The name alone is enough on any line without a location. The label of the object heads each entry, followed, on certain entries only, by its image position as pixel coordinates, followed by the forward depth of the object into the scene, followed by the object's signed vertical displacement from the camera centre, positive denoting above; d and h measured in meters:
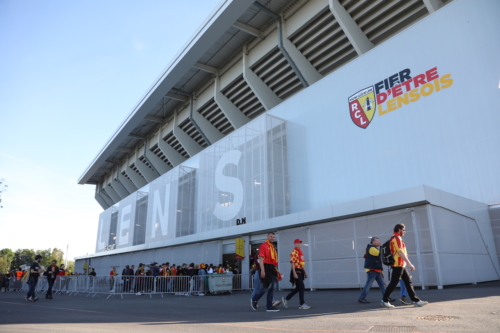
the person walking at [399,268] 6.88 +0.04
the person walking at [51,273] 13.46 +0.02
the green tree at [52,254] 108.85 +6.14
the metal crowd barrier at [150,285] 14.86 -0.52
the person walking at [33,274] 11.91 -0.01
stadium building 13.36 +6.50
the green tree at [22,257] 103.56 +4.94
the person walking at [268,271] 7.47 +0.00
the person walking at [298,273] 7.70 -0.04
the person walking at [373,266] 7.94 +0.09
